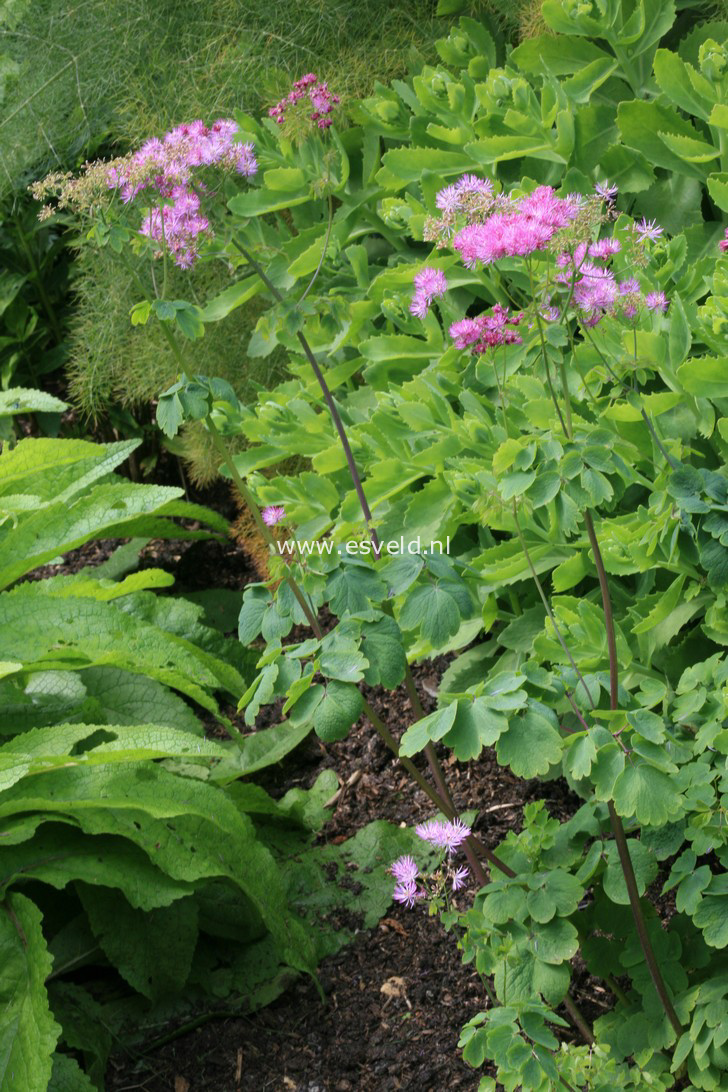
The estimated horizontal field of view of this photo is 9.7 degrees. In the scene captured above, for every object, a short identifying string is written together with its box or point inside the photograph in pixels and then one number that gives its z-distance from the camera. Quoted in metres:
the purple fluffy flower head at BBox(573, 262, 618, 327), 2.21
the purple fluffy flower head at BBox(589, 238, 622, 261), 2.25
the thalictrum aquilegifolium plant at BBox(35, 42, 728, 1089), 2.19
